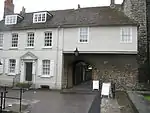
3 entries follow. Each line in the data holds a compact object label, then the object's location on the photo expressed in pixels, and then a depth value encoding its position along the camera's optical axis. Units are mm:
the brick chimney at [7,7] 25797
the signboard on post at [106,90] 14024
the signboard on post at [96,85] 17172
